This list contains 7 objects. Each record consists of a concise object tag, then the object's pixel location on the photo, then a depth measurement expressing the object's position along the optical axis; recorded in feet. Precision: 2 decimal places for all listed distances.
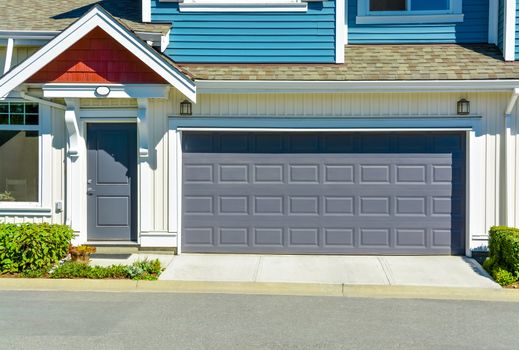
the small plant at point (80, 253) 30.25
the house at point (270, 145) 32.86
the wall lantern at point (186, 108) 33.24
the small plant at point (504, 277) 27.20
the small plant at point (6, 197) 34.73
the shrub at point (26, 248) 28.35
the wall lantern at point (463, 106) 32.63
